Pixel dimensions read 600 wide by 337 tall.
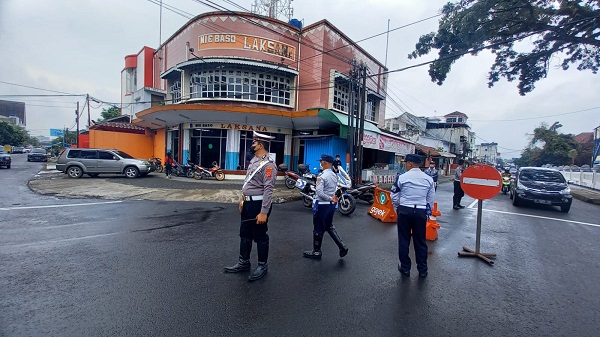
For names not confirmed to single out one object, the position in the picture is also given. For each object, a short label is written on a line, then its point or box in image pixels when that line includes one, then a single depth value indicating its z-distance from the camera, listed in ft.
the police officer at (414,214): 13.06
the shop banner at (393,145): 56.65
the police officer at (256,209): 12.25
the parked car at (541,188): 32.99
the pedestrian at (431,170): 42.03
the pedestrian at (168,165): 52.44
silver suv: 48.03
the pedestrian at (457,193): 33.33
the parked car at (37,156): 101.65
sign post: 16.29
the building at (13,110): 249.14
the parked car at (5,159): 64.87
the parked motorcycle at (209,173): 51.44
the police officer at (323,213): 14.85
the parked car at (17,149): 161.64
